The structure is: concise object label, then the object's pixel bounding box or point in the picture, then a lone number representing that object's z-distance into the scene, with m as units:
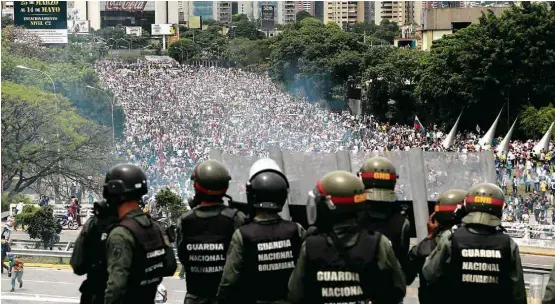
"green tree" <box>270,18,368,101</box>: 92.62
